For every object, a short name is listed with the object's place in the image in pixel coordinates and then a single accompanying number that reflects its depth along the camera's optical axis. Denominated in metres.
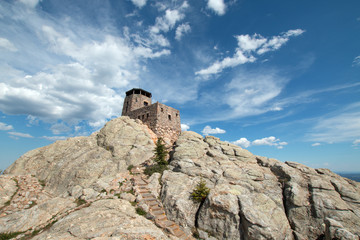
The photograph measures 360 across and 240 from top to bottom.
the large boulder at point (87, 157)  17.27
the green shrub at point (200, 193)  13.48
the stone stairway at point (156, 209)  11.09
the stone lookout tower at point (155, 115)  29.27
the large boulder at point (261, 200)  11.66
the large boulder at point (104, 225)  8.55
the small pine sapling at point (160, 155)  19.88
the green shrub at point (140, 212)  11.83
